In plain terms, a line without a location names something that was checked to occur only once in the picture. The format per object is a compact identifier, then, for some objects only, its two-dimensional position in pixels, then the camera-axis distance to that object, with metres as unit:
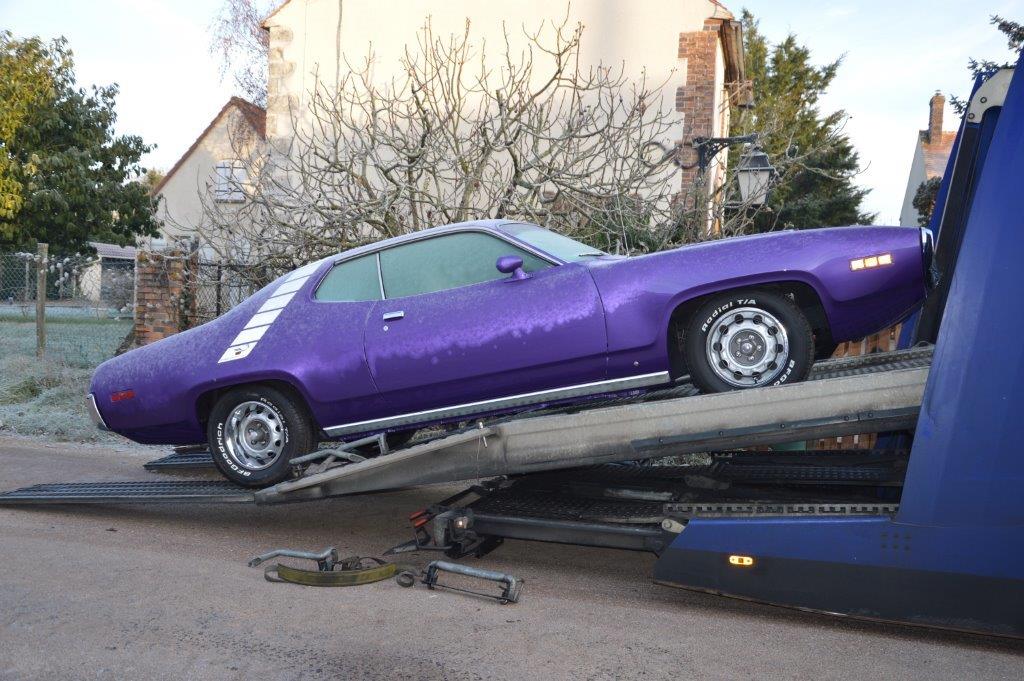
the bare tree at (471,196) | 10.59
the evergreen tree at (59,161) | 23.72
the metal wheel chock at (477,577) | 4.61
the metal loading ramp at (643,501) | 4.61
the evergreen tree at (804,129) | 31.66
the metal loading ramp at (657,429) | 4.21
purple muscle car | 4.74
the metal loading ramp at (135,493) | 5.72
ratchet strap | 4.81
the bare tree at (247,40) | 31.16
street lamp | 10.84
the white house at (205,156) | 29.16
